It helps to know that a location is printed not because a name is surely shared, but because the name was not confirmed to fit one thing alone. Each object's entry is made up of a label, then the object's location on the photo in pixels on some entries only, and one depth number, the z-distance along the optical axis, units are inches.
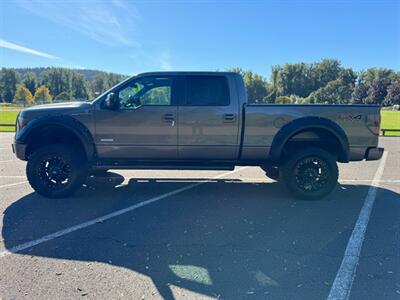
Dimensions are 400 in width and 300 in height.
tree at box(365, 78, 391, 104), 3486.7
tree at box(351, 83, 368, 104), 3605.1
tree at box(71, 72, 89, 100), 4591.5
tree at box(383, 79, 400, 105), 3240.7
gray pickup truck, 210.5
